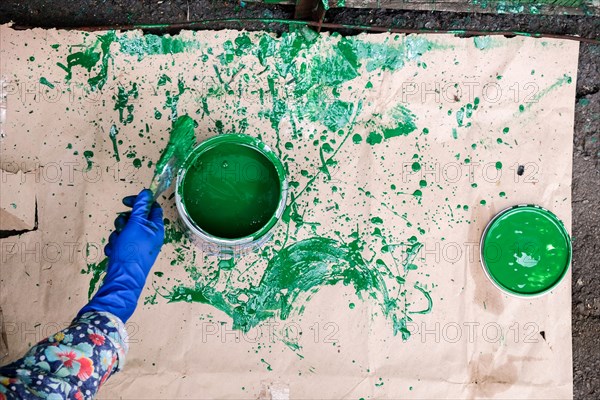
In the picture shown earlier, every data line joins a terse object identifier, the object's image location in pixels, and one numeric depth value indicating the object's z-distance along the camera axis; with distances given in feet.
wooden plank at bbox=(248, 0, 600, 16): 4.93
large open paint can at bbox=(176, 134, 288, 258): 4.65
